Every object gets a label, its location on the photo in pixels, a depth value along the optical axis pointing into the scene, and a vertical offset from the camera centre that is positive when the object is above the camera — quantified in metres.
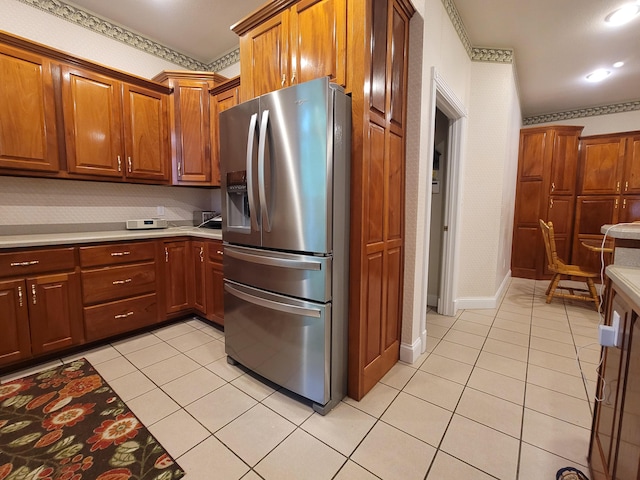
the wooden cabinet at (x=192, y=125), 2.92 +0.90
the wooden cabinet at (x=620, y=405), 0.79 -0.62
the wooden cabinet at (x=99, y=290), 1.94 -0.66
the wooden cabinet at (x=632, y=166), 4.17 +0.70
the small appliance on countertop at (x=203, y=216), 3.42 -0.07
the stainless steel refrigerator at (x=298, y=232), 1.48 -0.12
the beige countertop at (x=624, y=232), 0.97 -0.07
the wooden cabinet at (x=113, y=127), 2.35 +0.76
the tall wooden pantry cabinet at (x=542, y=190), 4.41 +0.36
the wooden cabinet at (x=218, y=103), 2.76 +1.09
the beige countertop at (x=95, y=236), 1.95 -0.21
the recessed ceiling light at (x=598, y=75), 3.45 +1.73
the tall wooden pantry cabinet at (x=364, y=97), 1.57 +0.69
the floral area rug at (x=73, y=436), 1.25 -1.14
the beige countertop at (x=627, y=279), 0.76 -0.21
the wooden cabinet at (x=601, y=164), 4.28 +0.75
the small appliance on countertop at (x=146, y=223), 2.84 -0.13
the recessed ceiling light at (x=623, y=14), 2.35 +1.71
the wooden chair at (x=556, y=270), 3.30 -0.69
